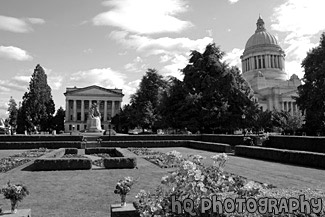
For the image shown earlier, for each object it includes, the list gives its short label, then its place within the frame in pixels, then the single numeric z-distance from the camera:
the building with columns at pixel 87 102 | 110.44
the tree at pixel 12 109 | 93.25
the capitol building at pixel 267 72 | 97.19
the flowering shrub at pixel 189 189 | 3.77
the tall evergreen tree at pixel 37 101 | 68.69
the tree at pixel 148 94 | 62.66
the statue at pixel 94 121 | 51.07
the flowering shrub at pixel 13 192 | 6.02
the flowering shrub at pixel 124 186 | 6.51
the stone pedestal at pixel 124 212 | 5.87
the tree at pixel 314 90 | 33.47
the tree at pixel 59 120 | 99.70
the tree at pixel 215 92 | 38.53
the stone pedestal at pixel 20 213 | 5.73
